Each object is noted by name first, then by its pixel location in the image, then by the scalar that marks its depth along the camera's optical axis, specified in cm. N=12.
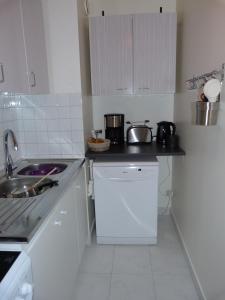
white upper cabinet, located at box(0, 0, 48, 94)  147
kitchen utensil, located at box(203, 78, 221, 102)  122
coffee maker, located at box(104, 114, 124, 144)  247
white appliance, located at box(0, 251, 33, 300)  74
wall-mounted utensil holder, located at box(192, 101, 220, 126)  126
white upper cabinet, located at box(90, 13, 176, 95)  220
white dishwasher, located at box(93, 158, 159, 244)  214
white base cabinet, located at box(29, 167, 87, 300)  106
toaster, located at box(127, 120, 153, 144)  254
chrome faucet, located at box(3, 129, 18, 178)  173
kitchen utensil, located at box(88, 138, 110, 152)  220
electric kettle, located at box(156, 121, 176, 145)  241
